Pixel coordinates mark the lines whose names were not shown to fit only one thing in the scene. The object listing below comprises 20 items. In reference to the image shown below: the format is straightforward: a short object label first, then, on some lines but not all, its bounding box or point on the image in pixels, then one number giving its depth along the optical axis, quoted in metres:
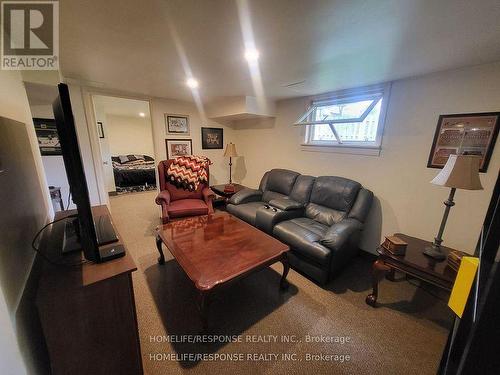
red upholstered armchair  2.76
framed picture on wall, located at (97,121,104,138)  4.87
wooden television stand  0.89
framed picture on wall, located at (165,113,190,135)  3.84
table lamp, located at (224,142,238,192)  4.12
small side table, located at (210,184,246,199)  3.80
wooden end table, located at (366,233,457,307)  1.42
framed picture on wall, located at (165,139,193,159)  3.94
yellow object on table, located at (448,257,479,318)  0.53
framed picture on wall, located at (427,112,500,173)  1.71
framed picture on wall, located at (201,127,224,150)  4.34
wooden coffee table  1.45
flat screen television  0.85
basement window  2.41
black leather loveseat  1.99
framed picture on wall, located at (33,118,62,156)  3.30
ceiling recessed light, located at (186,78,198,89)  2.50
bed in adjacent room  5.26
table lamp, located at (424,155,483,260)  1.42
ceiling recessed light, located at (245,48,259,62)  1.61
